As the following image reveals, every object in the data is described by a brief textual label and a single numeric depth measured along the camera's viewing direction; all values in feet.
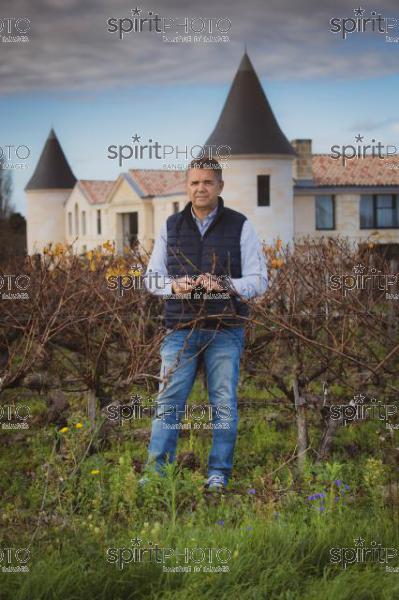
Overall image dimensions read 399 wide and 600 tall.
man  17.19
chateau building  99.50
